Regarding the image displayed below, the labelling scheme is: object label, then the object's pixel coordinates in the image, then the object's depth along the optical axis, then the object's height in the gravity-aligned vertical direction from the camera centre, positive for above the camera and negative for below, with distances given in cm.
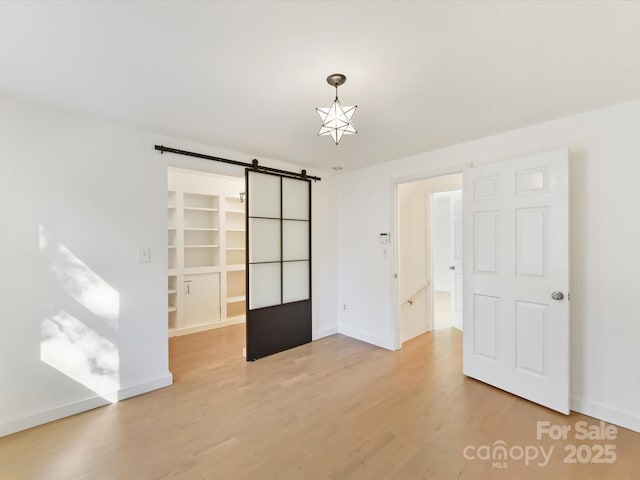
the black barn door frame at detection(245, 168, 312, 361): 345 -105
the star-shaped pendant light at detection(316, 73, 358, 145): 177 +77
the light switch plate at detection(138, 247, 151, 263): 271 -14
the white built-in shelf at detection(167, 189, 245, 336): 439 -35
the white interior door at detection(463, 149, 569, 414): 234 -33
